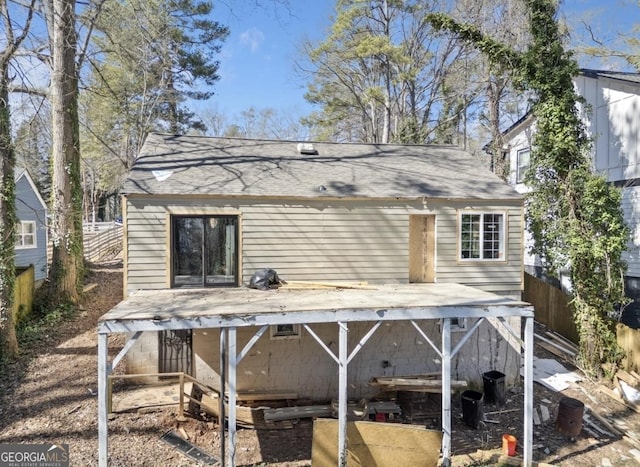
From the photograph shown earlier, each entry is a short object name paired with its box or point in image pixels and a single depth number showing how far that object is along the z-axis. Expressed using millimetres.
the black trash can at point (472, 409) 8214
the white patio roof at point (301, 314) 5914
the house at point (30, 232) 15531
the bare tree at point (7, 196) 9312
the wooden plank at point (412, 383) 8664
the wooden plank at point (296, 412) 8250
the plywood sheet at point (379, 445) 6574
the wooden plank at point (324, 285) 8625
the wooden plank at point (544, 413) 8586
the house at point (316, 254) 8688
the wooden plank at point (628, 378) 9204
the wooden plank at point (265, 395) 8891
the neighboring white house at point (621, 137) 11883
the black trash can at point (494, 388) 9266
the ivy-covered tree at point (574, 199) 9727
